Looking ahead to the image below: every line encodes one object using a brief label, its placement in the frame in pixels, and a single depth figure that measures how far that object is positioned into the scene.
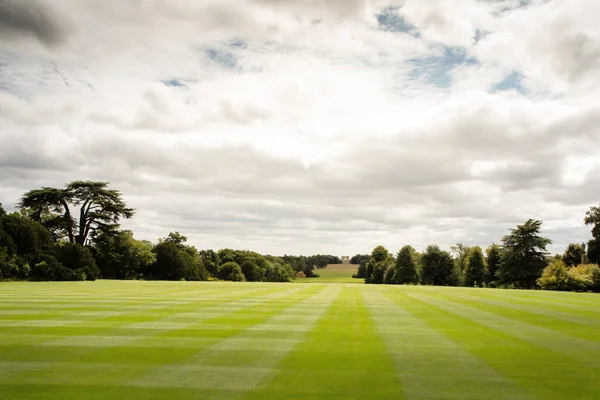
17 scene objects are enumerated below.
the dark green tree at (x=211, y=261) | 146.12
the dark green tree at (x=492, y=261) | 111.62
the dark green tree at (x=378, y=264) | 144.38
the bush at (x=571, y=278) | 57.75
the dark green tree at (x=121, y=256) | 86.56
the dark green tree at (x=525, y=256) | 85.75
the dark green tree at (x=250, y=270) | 154.00
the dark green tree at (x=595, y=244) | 78.00
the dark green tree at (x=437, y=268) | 109.44
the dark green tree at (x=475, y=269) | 110.88
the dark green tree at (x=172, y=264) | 103.06
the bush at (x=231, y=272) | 138.25
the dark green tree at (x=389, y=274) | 128.94
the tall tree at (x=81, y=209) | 80.94
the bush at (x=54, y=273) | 63.97
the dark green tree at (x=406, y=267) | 119.69
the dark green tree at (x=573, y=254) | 81.06
